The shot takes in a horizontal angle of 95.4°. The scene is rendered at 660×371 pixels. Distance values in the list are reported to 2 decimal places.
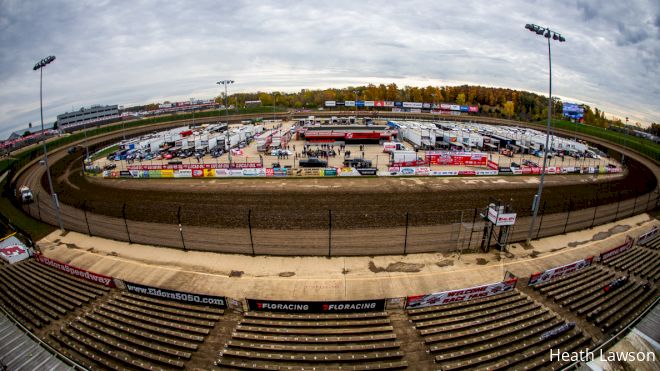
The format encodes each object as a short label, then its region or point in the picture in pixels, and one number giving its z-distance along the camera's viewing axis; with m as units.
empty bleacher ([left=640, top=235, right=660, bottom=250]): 24.06
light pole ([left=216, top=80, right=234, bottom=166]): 47.72
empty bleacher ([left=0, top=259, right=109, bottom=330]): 16.53
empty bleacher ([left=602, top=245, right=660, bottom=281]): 20.05
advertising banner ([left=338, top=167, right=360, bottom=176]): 44.56
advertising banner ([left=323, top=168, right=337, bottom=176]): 44.38
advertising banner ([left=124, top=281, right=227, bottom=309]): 16.89
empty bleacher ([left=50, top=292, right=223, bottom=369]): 13.52
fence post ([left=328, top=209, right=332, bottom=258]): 23.32
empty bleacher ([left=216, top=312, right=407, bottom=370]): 13.16
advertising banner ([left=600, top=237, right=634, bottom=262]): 21.71
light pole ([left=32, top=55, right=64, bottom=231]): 24.48
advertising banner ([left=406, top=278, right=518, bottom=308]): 16.75
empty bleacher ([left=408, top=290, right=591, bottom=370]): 13.34
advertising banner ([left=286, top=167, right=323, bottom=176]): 44.59
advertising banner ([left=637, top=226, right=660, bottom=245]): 25.05
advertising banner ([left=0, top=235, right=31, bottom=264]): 22.62
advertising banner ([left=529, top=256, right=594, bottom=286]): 19.00
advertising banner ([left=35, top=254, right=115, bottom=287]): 18.67
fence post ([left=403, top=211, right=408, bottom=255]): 23.49
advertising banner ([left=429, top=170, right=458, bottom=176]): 44.99
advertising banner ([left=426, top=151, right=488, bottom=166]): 50.19
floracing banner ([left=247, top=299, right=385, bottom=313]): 16.06
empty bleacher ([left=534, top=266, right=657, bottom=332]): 16.28
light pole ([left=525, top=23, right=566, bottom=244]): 20.73
